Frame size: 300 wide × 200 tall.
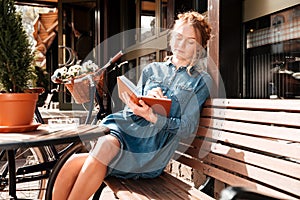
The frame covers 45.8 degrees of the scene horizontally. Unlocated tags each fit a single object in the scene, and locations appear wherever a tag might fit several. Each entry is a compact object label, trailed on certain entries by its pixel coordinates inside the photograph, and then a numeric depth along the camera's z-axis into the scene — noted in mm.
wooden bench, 1136
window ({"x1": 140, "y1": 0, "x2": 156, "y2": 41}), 4953
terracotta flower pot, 1355
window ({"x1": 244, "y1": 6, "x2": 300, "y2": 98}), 2750
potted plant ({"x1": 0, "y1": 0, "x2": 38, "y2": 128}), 1313
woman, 1519
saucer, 1400
